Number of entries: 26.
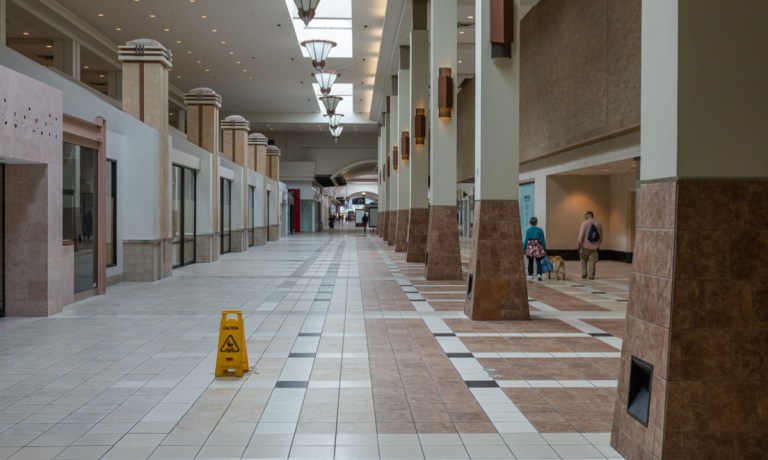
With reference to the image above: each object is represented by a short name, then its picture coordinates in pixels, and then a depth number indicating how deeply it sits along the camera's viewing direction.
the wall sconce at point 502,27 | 8.54
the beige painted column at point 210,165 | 17.91
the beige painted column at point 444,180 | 13.21
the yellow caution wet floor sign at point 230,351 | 5.36
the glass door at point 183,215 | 15.89
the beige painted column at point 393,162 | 27.19
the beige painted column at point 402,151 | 20.79
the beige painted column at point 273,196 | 33.31
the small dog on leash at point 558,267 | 13.77
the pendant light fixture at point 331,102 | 26.54
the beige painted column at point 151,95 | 13.23
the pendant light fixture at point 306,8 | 12.80
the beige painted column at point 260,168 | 28.70
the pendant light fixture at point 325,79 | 21.70
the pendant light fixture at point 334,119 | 30.84
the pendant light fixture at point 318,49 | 18.53
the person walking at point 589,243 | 13.49
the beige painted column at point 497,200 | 8.41
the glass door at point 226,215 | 21.41
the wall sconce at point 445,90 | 12.52
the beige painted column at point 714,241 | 3.29
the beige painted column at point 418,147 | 17.47
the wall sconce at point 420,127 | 17.33
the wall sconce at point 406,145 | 20.34
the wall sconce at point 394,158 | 26.71
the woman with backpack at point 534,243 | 13.16
